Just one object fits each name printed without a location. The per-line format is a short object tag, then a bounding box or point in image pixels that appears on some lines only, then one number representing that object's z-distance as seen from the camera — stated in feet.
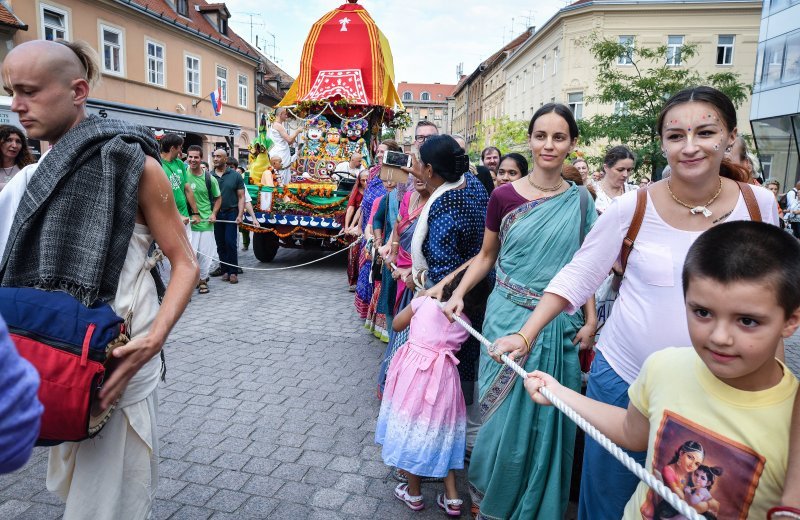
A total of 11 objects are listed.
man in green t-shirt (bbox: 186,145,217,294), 25.35
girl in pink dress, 9.18
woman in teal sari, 8.23
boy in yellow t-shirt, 3.93
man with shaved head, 5.44
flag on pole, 72.72
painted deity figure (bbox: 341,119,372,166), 33.24
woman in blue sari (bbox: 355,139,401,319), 19.80
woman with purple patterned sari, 10.91
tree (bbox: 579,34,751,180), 41.34
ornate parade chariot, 32.58
